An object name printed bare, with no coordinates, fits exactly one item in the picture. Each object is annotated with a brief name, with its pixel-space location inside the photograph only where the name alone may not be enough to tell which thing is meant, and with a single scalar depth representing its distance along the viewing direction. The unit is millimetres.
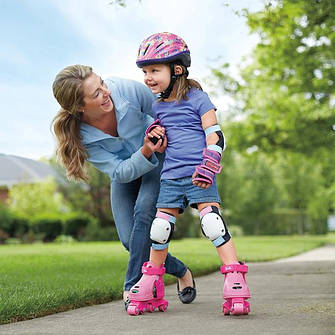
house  29797
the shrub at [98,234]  25047
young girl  3559
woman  3912
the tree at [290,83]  12336
